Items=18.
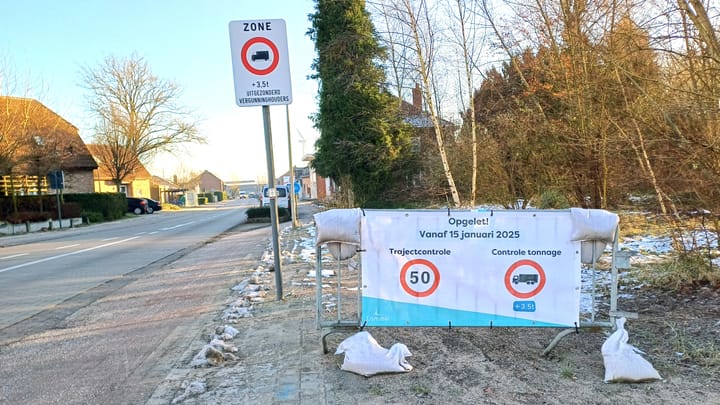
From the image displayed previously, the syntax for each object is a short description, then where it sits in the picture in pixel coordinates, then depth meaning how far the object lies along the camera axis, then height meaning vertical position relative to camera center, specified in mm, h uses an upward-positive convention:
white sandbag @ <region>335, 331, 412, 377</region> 3711 -1378
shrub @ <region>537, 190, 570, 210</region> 11094 -558
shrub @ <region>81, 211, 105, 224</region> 31578 -812
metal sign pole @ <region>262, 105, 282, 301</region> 6313 -25
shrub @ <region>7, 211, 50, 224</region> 25008 -421
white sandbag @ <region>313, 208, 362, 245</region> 4098 -329
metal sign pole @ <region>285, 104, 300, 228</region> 18594 +551
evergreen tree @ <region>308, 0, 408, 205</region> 23031 +3437
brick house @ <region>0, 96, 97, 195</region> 23766 +3515
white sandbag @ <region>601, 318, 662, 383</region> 3463 -1448
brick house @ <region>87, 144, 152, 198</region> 42500 +2665
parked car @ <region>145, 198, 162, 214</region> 46688 -491
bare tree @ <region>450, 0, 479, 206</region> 12891 +2940
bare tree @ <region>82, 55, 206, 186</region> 41531 +6738
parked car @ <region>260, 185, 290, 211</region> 21734 -184
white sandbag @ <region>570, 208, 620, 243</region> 3857 -420
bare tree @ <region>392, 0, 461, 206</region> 12969 +3643
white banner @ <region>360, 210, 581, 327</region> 4012 -759
